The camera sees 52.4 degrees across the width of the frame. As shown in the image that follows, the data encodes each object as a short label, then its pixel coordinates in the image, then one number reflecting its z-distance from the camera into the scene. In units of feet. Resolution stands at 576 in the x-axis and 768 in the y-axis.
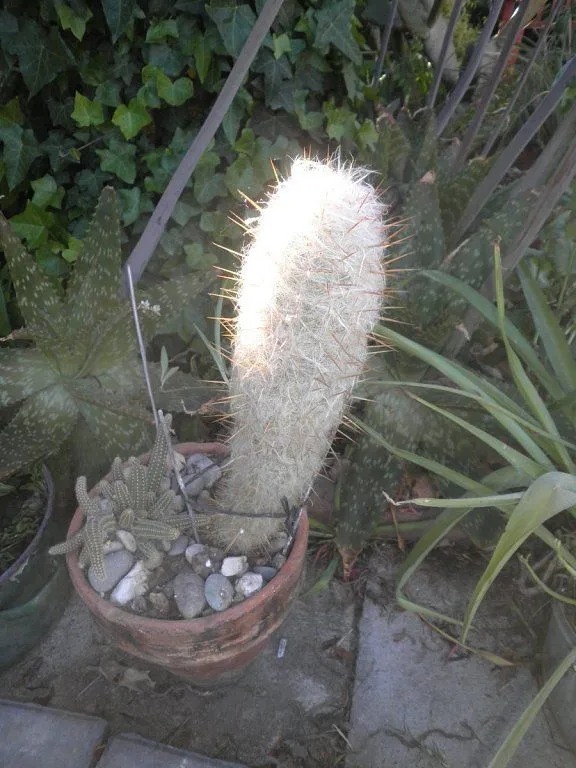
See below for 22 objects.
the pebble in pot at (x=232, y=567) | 3.55
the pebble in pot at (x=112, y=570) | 3.45
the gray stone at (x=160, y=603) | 3.39
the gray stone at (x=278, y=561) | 3.66
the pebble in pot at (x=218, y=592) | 3.37
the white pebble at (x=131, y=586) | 3.41
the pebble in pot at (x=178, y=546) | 3.73
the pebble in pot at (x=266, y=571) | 3.58
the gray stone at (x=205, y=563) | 3.59
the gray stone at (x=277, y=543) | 3.76
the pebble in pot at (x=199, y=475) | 3.95
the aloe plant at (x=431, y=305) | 4.23
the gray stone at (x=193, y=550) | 3.65
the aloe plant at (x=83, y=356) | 3.89
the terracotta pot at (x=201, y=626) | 3.24
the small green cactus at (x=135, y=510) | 3.46
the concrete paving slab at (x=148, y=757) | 3.76
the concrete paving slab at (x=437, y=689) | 3.95
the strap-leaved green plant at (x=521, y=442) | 2.94
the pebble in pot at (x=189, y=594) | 3.34
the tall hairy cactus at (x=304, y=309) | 2.51
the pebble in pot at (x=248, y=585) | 3.45
